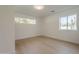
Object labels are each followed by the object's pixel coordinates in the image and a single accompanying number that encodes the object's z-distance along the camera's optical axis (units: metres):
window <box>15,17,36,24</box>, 3.24
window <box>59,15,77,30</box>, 2.59
